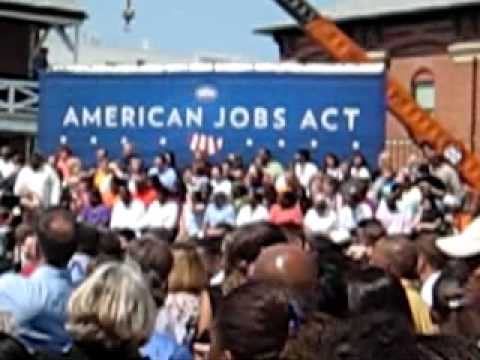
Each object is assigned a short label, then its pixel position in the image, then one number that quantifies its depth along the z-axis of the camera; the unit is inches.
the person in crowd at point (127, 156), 986.6
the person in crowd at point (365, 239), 421.5
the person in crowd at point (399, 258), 311.4
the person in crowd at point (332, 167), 918.4
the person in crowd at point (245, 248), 284.8
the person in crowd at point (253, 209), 792.9
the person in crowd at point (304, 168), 916.5
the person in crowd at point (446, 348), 154.1
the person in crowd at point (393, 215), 736.3
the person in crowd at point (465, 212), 705.6
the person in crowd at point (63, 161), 997.8
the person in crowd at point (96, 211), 810.8
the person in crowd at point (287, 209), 748.0
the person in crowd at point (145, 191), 863.7
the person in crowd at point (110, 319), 202.8
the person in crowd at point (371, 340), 136.6
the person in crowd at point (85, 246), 339.4
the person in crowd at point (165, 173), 894.4
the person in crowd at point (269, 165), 919.0
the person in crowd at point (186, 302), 279.3
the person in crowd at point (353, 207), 765.3
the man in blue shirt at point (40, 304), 262.1
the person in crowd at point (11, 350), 205.6
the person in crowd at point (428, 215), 690.2
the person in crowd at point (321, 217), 754.2
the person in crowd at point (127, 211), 826.8
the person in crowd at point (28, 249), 302.4
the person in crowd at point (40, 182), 875.8
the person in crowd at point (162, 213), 831.1
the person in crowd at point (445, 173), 877.8
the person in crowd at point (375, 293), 236.2
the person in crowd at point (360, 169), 895.2
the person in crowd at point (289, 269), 226.4
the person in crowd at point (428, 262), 323.9
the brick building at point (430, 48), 1697.8
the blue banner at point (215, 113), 1045.8
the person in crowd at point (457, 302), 239.8
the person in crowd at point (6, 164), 980.3
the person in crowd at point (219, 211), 807.7
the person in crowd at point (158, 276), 248.7
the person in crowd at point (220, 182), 872.6
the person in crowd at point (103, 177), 897.5
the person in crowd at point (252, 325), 172.4
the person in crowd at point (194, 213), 821.5
